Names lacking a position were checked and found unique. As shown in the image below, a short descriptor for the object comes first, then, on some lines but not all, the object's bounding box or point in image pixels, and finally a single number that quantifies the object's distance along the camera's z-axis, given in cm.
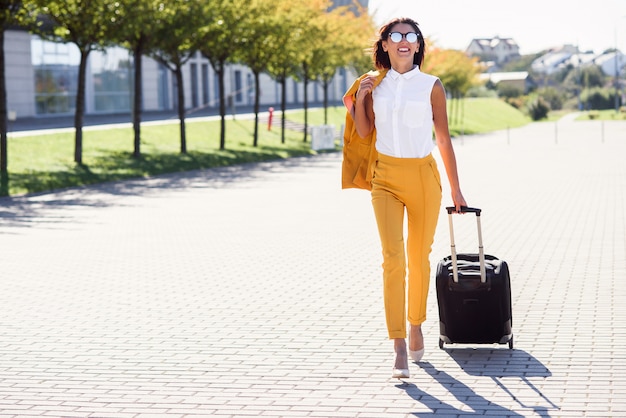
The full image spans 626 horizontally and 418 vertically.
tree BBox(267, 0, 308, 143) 3681
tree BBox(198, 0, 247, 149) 3186
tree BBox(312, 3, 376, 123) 4353
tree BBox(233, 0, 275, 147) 3503
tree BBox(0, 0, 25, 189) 2358
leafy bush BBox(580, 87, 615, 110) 11662
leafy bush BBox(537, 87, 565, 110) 12799
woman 623
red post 4862
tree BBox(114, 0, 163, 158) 2673
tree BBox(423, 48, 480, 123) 6538
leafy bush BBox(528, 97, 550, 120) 9919
